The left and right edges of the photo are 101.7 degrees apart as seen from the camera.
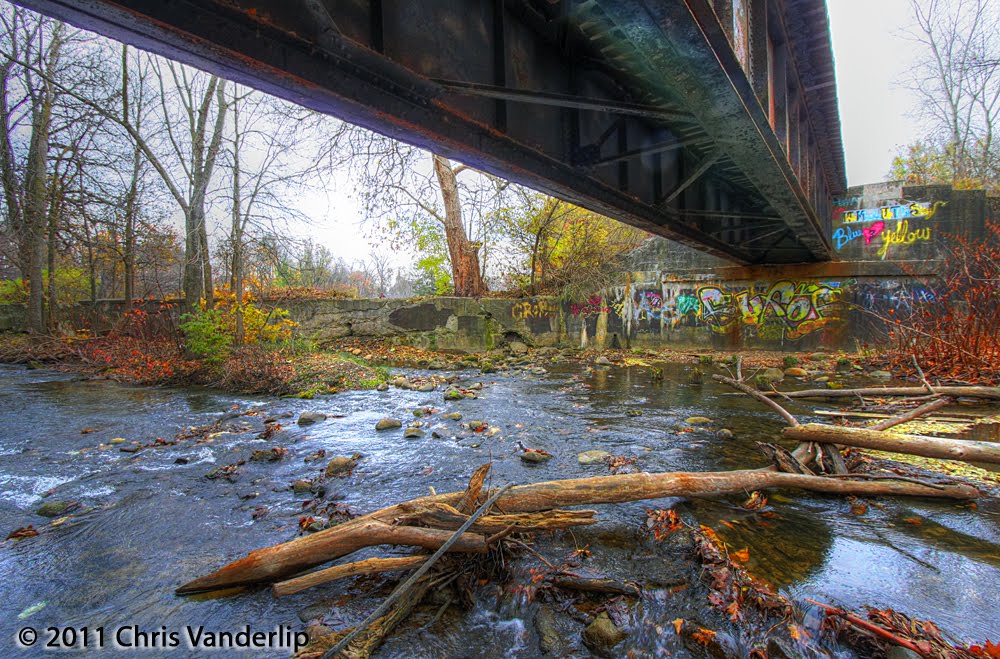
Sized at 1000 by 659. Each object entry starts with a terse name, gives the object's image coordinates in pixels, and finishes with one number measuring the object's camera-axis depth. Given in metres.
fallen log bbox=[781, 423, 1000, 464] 2.76
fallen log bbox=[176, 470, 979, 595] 2.14
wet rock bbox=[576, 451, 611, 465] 3.93
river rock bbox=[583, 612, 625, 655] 1.81
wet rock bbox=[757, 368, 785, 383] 8.42
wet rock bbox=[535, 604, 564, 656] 1.82
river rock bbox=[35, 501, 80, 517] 3.10
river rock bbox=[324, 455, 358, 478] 3.84
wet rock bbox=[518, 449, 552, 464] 3.99
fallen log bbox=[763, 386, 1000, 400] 4.49
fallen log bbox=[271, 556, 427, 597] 2.01
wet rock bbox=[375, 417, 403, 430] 5.34
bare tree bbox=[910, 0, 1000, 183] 17.09
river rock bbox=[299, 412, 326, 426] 5.66
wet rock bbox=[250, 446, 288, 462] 4.23
